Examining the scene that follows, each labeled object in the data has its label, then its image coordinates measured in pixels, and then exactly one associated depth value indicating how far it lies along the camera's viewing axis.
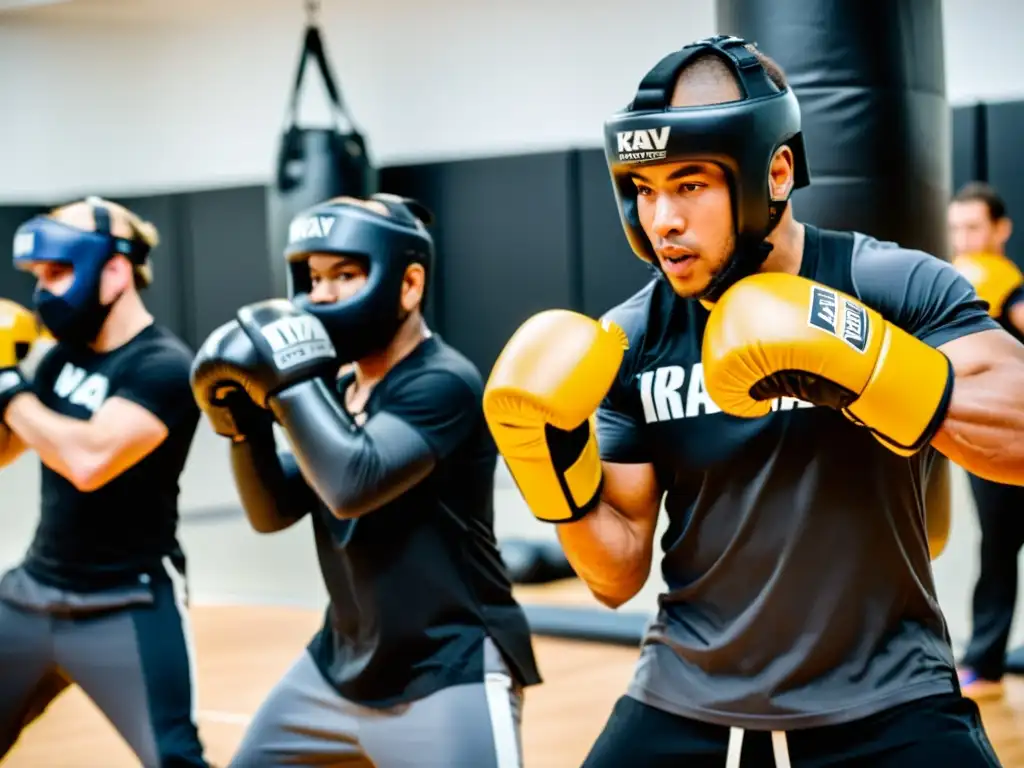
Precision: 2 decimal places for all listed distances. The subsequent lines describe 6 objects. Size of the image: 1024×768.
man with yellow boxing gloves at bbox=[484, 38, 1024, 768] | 1.58
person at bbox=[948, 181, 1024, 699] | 4.03
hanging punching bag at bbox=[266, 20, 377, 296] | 7.42
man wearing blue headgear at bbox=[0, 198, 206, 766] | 2.67
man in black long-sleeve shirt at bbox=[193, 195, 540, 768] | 2.19
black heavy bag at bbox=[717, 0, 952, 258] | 2.80
